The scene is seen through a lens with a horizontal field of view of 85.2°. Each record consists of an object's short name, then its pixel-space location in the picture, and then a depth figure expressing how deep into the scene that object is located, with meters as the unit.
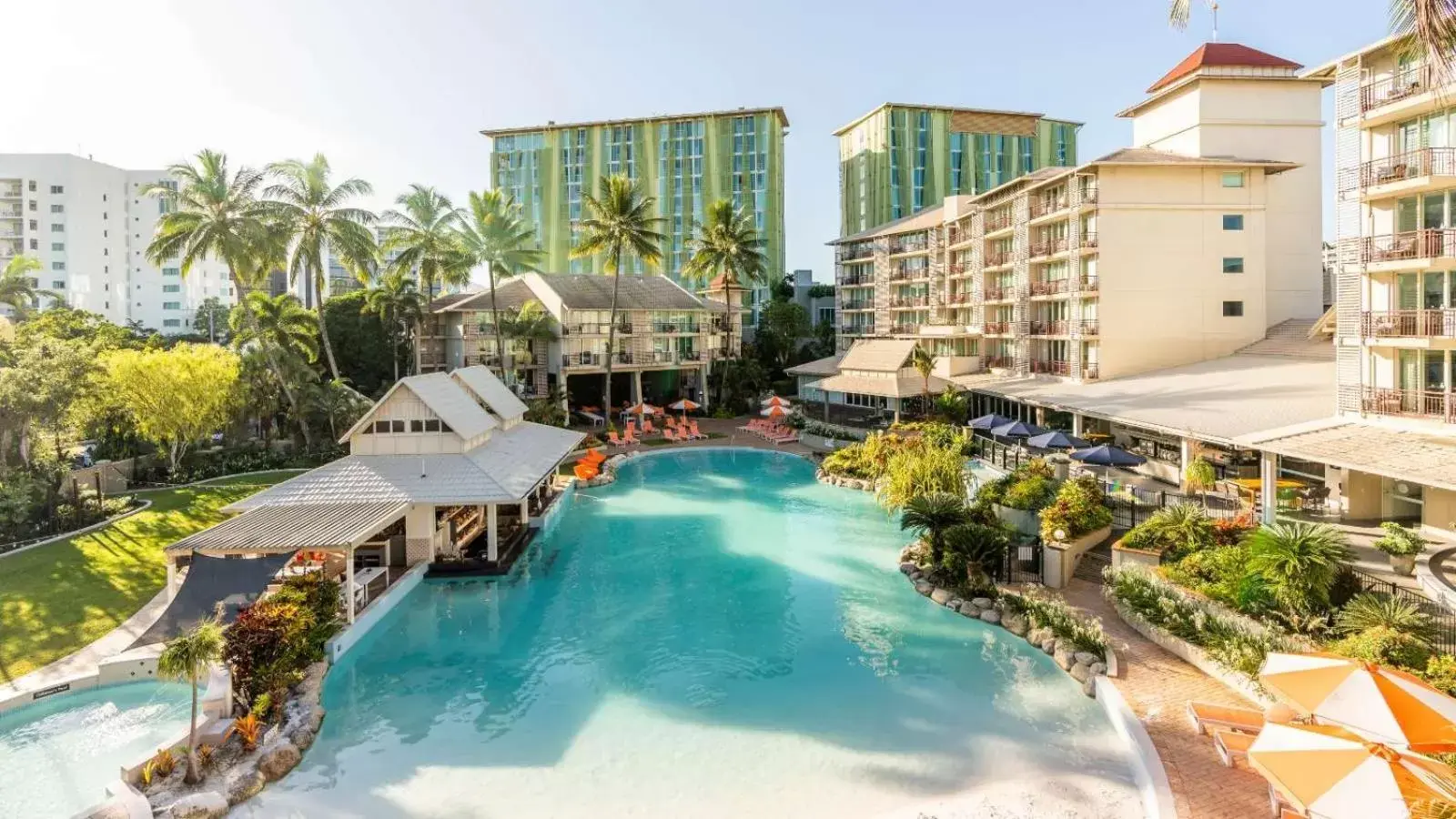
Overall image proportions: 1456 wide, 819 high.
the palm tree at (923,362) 38.81
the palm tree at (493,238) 44.78
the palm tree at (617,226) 43.75
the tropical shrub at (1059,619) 15.34
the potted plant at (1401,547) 15.28
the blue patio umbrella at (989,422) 31.93
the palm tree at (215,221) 32.75
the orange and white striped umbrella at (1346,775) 8.29
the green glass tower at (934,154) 74.44
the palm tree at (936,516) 20.52
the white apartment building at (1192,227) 33.25
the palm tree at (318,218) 35.78
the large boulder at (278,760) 12.08
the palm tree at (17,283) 42.57
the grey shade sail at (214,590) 14.90
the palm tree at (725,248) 52.88
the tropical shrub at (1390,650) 11.78
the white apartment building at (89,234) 74.44
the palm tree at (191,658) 11.36
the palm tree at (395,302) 45.12
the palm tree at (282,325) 36.94
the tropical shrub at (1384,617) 12.42
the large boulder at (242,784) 11.37
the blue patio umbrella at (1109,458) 23.08
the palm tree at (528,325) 45.66
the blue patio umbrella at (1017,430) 29.00
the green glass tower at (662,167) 78.44
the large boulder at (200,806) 10.65
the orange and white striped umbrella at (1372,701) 9.10
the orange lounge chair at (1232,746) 11.24
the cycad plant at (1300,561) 13.90
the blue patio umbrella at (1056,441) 26.16
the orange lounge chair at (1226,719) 11.96
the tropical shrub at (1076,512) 19.70
